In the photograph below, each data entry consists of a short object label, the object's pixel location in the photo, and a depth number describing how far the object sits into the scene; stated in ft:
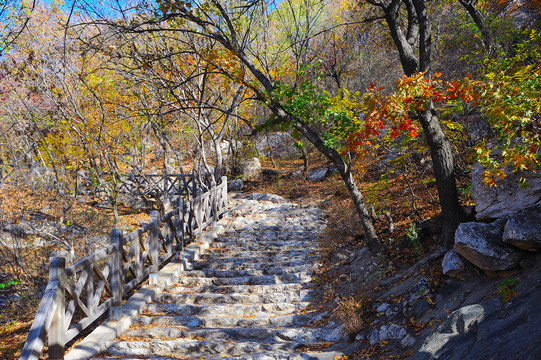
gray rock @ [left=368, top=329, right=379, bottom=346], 13.74
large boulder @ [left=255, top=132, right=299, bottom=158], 80.94
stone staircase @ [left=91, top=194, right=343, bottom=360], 15.26
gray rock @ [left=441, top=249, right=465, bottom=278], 13.94
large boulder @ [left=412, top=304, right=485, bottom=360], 10.31
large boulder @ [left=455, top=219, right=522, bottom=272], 12.14
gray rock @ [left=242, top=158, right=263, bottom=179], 64.54
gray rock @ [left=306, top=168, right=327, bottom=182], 57.71
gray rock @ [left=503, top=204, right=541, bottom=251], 11.58
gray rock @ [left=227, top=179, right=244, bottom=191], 59.12
